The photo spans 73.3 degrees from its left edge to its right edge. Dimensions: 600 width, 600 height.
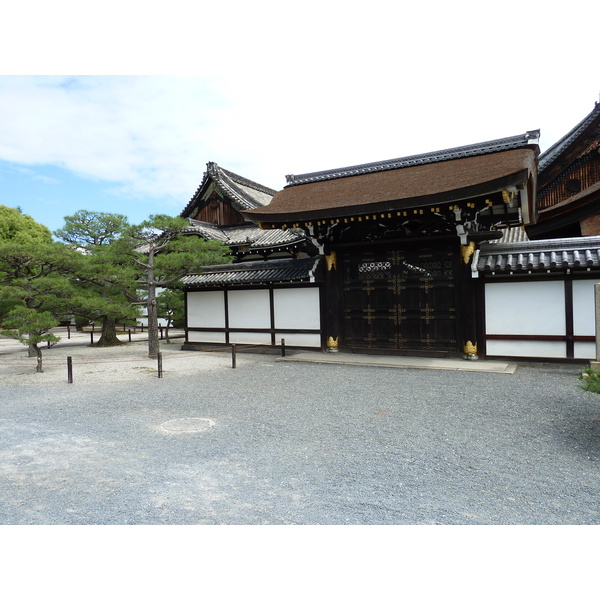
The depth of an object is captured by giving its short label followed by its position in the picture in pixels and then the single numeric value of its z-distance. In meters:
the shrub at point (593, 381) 4.34
